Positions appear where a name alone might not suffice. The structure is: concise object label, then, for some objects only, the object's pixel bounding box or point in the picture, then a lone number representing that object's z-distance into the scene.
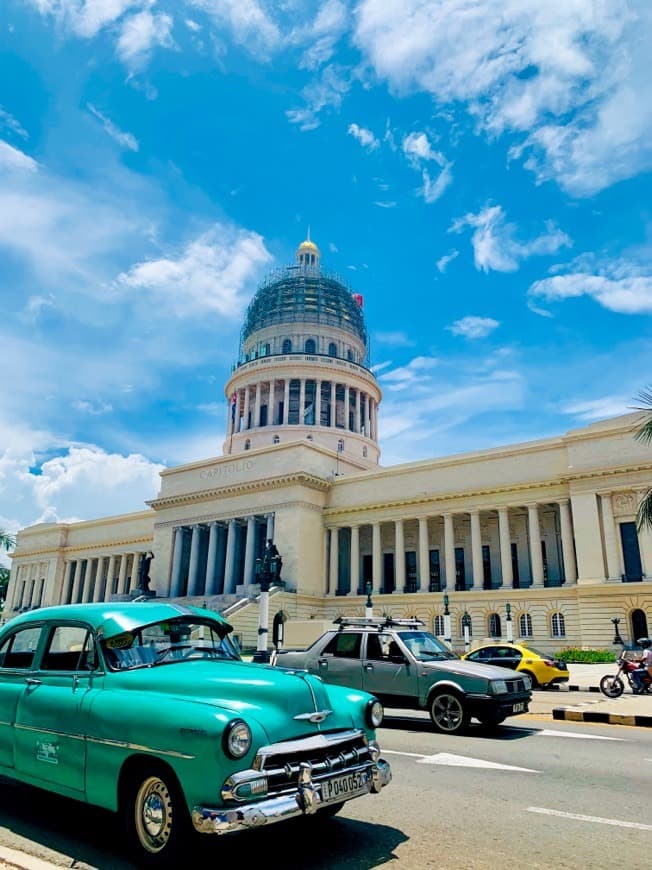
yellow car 20.17
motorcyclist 16.72
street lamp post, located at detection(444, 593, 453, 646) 37.95
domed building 39.50
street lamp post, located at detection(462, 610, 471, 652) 39.57
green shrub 32.62
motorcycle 17.08
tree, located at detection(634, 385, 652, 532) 19.79
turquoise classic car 4.57
